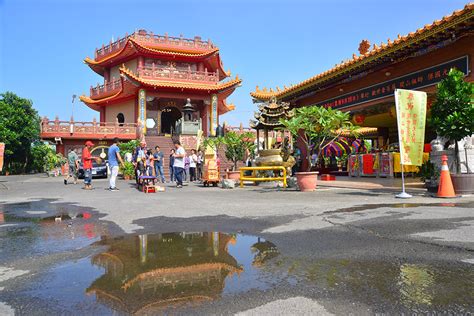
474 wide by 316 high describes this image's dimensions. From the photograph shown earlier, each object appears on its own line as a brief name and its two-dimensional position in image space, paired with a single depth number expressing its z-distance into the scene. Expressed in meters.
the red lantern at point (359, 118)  14.69
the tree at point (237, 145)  16.48
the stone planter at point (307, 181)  10.03
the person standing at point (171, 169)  16.61
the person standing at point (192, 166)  16.80
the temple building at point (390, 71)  9.27
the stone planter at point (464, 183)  7.73
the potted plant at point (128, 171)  19.64
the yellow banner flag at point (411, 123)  8.36
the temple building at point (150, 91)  26.88
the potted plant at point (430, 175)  8.34
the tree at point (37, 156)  35.56
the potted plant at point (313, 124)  9.64
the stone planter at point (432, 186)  8.27
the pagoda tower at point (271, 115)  13.21
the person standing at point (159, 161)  15.57
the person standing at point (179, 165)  12.70
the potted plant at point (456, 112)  7.80
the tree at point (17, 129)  31.83
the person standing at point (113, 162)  11.31
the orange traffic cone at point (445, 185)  7.55
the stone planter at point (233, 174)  15.20
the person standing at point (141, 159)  11.69
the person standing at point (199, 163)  17.83
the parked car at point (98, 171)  21.66
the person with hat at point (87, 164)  12.27
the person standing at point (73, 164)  15.12
